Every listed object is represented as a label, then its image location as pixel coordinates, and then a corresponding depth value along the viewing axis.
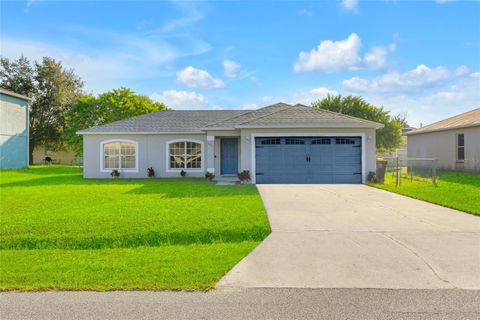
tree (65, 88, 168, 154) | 33.28
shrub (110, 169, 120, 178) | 18.95
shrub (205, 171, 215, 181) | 17.23
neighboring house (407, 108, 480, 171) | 19.50
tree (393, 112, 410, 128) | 73.31
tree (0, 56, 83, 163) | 39.38
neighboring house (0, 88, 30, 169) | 26.95
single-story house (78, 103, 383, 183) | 15.66
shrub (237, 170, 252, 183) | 15.56
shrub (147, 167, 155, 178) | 18.83
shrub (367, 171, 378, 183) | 15.44
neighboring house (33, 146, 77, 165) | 42.28
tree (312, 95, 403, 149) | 43.47
